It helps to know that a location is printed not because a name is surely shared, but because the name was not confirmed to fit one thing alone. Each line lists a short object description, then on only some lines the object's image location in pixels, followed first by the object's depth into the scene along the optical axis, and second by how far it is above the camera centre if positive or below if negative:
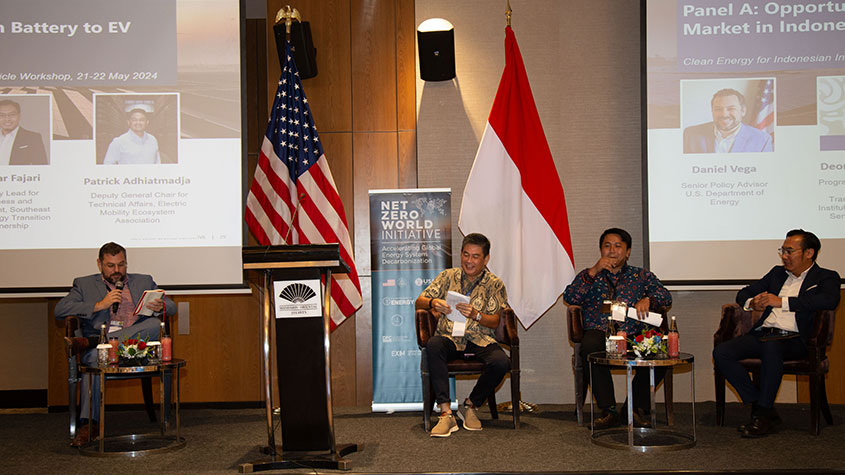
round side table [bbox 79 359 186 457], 4.32 -1.20
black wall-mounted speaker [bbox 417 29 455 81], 5.81 +1.33
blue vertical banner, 5.69 -0.23
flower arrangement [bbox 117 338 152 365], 4.48 -0.67
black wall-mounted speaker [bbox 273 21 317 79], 5.93 +1.43
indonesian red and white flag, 5.70 +0.20
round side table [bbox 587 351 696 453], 4.17 -1.17
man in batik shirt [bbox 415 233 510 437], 4.87 -0.60
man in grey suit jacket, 4.96 -0.44
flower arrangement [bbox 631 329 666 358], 4.30 -0.64
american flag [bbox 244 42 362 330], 5.67 +0.29
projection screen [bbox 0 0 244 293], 5.60 +0.69
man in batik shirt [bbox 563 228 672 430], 4.85 -0.42
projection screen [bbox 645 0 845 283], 5.64 +0.66
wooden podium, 3.79 -0.66
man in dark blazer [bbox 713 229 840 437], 4.65 -0.57
